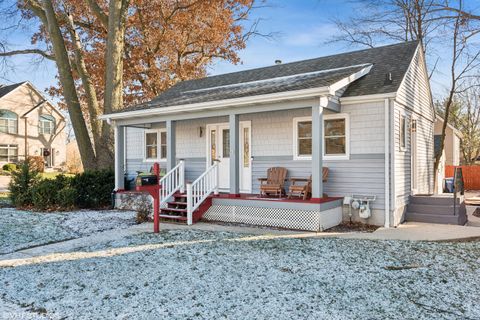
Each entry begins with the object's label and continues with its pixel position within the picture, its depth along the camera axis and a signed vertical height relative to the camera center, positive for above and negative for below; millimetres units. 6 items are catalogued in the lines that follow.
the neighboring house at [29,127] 30344 +3249
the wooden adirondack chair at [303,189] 8590 -568
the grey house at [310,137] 8289 +697
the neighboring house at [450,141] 19981 +1238
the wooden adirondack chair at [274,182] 9297 -462
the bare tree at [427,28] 14352 +5960
